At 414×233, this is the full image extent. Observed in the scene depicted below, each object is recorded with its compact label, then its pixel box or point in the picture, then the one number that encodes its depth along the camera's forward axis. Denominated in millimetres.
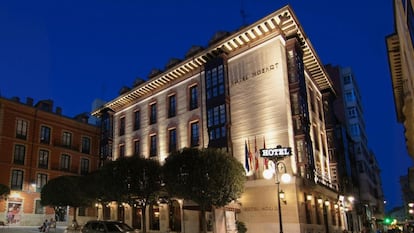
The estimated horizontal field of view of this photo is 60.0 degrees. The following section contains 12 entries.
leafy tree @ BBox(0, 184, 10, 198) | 37000
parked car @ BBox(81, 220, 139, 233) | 21312
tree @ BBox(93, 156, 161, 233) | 27859
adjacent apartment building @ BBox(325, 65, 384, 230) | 49406
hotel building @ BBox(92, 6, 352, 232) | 27016
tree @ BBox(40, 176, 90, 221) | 36969
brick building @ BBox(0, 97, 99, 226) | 42219
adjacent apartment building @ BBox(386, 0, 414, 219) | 8349
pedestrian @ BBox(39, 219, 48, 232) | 33422
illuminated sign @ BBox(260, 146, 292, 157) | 20109
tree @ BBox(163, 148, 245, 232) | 23484
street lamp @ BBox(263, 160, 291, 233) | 18438
